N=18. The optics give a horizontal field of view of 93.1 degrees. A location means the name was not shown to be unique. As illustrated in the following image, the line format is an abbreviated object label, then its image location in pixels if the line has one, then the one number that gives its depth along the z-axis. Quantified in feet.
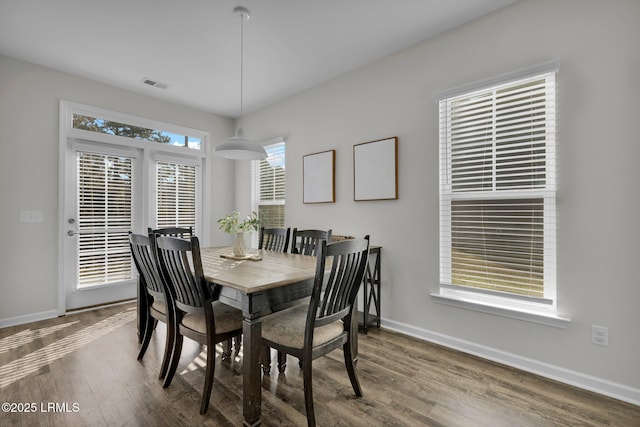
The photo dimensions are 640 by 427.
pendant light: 7.90
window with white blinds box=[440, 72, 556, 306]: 7.16
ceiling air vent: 11.76
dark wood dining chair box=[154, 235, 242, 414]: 5.71
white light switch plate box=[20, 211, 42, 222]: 10.35
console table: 9.59
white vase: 8.27
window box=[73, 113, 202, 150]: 11.79
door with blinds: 11.51
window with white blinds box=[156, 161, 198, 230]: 13.89
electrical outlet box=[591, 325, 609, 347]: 6.37
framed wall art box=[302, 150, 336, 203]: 11.61
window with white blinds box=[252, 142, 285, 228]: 14.05
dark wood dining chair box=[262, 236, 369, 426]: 5.22
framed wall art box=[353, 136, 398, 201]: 9.73
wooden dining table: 5.26
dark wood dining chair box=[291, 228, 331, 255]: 9.23
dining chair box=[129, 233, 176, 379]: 6.64
